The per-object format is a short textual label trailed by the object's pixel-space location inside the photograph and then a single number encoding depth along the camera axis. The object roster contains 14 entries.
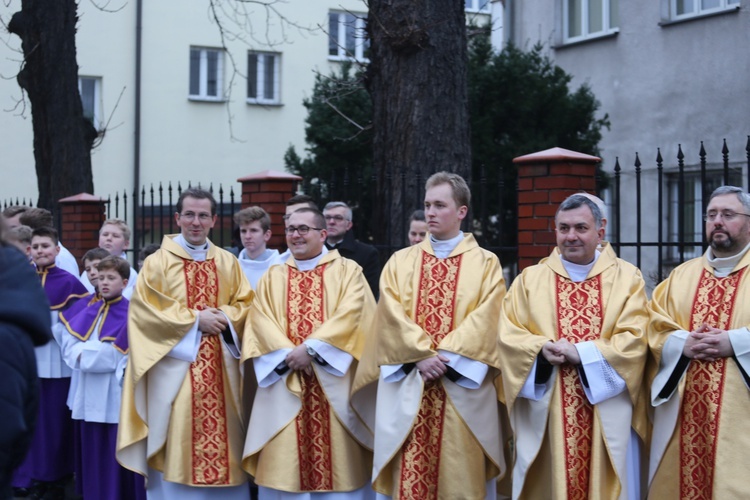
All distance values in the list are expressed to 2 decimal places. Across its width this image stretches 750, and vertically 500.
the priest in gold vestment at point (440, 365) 5.71
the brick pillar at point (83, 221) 12.07
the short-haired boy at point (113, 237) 8.34
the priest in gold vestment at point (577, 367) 5.27
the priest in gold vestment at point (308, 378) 6.14
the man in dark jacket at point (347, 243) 8.00
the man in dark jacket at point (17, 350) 2.50
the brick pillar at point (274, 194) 9.38
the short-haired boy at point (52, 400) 7.60
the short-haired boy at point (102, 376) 7.10
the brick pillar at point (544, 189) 7.12
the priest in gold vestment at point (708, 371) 5.11
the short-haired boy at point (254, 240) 7.79
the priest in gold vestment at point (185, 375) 6.49
